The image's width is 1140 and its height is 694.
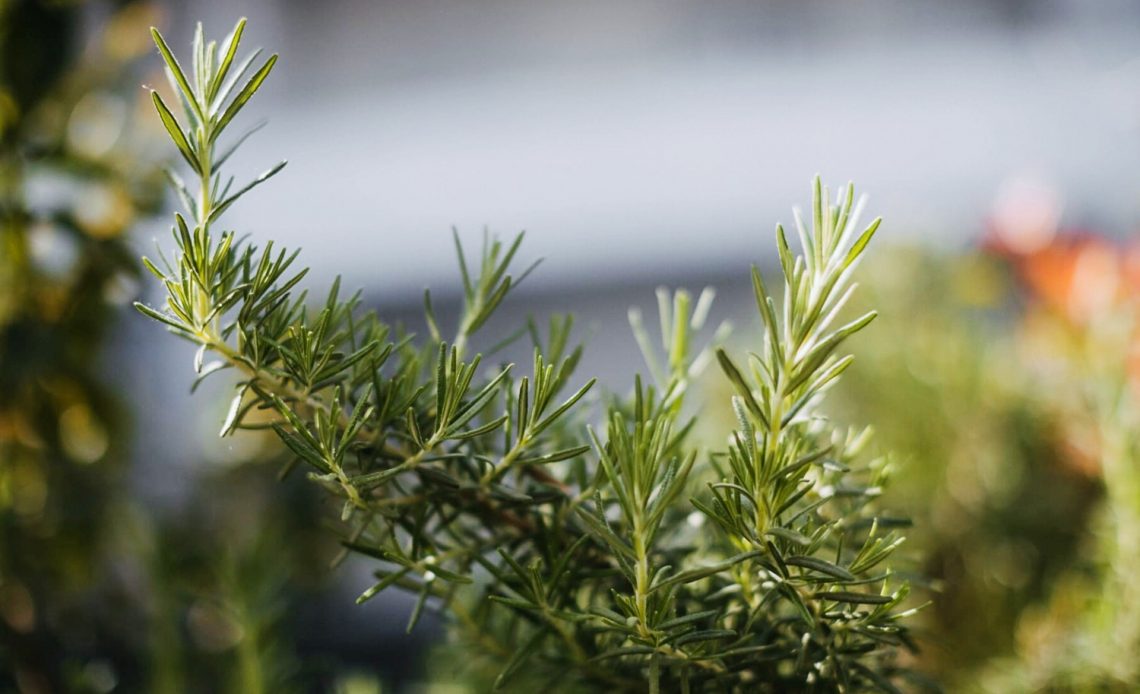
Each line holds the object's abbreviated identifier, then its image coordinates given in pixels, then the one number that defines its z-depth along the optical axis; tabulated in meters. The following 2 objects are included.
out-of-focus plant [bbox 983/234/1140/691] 1.25
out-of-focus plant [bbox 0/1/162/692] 1.43
